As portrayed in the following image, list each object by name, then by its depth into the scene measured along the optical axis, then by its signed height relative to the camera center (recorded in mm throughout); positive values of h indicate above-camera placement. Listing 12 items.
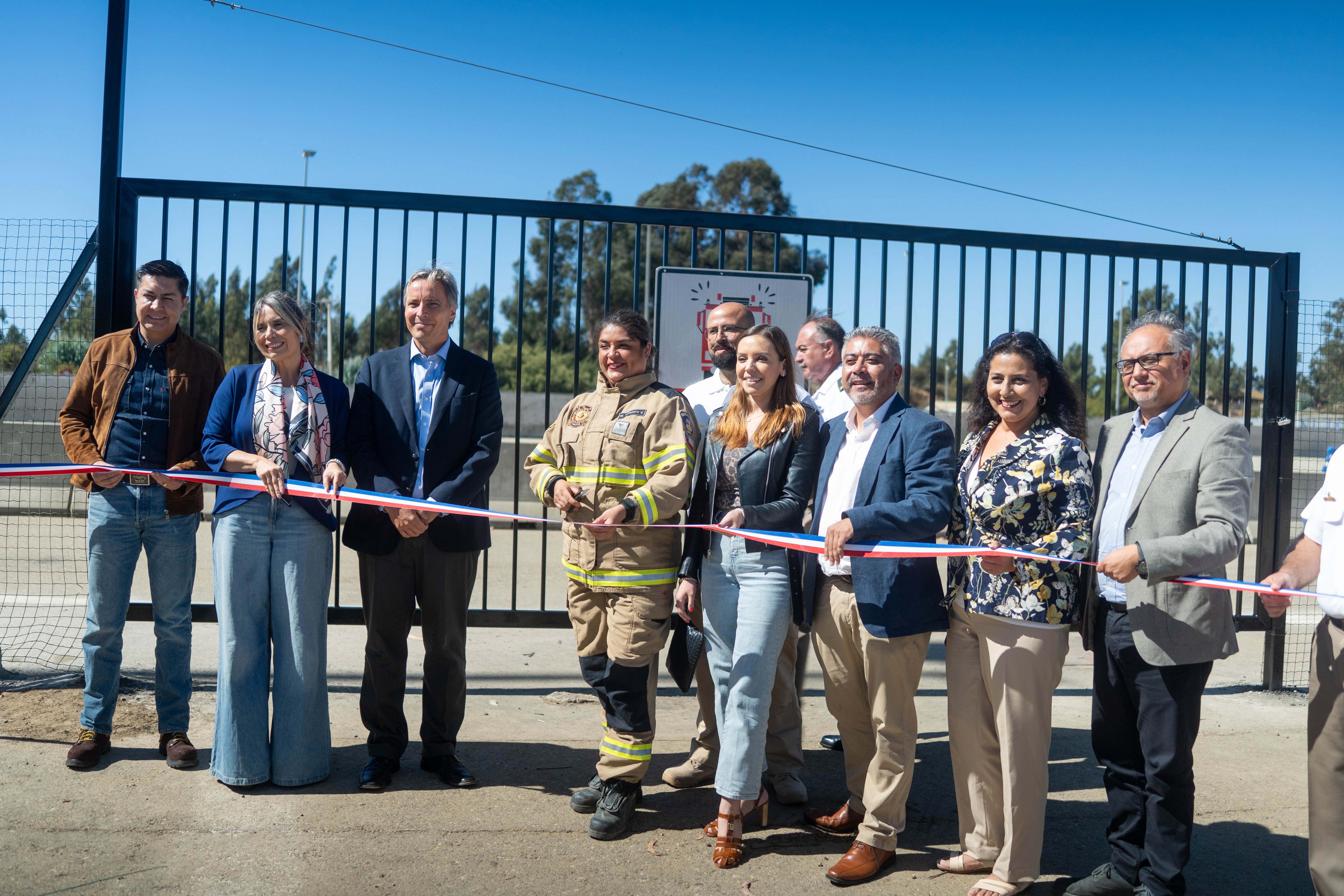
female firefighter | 3459 -317
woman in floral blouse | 3035 -479
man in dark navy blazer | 3924 -325
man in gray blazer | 2924 -448
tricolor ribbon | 2994 -296
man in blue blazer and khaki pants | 3184 -465
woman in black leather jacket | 3344 -369
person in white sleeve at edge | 2840 -742
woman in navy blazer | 3748 -519
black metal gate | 4844 +1043
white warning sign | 5133 +833
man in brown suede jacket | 3967 -243
